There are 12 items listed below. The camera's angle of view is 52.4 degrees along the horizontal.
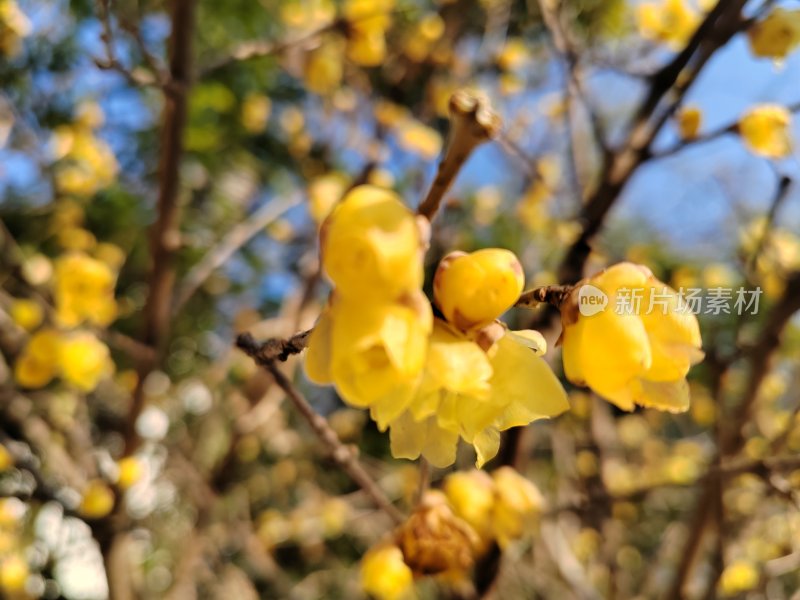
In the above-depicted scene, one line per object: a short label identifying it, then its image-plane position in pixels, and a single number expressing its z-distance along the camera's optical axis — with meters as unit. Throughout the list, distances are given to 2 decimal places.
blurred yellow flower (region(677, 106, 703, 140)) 0.23
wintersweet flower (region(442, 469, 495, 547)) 0.20
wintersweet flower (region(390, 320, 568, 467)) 0.10
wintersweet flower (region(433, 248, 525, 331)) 0.10
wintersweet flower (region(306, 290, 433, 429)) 0.09
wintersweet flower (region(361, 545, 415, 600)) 0.24
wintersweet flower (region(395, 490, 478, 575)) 0.16
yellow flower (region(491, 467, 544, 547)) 0.21
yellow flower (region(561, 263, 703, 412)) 0.10
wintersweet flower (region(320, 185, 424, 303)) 0.09
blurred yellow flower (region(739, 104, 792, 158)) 0.22
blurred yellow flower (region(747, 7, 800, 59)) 0.20
